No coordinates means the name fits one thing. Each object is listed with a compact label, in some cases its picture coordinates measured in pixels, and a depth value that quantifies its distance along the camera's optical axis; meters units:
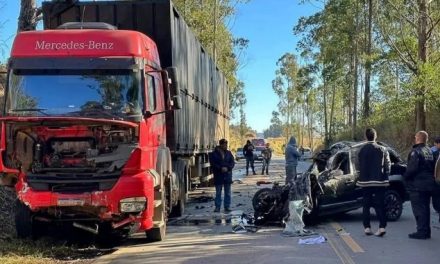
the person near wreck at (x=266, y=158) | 31.31
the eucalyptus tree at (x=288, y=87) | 88.31
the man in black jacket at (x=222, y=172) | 14.93
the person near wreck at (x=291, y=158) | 18.08
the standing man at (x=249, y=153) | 30.44
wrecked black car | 11.85
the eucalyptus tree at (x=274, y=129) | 121.69
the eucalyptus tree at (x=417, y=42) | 25.45
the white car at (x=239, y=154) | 58.78
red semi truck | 8.53
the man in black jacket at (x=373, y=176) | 10.59
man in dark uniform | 10.21
